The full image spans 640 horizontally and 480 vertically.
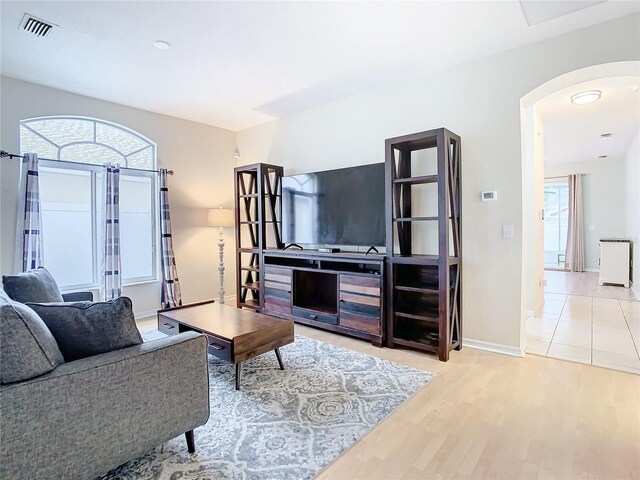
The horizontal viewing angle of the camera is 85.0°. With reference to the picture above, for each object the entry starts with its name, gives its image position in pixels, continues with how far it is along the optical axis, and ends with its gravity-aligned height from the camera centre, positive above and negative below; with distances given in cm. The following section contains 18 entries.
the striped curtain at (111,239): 406 -1
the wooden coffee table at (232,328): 241 -69
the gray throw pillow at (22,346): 122 -39
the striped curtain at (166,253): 455 -20
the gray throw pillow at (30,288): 227 -33
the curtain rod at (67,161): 340 +86
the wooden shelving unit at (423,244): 296 -8
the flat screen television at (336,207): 360 +33
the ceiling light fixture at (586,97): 381 +154
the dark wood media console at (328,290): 334 -60
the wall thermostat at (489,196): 311 +35
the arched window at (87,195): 383 +52
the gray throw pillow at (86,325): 146 -37
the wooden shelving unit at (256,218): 451 +27
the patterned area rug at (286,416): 166 -108
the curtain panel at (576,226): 818 +19
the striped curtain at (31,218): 348 +21
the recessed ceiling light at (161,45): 285 +160
